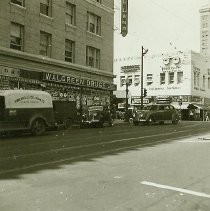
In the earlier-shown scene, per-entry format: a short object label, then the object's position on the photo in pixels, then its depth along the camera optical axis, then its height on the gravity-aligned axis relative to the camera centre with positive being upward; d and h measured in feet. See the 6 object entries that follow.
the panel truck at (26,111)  60.34 +0.15
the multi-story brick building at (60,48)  87.10 +16.51
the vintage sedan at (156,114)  104.37 -0.29
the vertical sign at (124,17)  117.60 +28.79
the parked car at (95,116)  92.17 -0.85
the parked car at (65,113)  80.28 -0.18
